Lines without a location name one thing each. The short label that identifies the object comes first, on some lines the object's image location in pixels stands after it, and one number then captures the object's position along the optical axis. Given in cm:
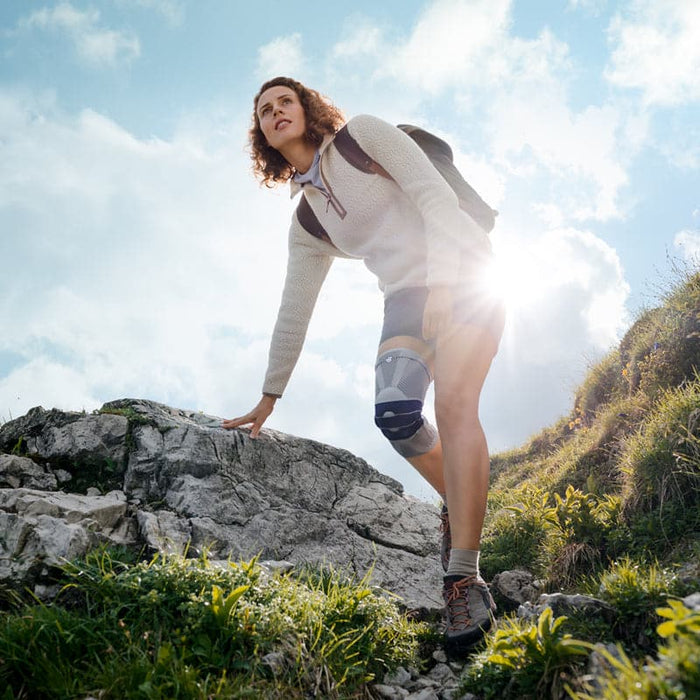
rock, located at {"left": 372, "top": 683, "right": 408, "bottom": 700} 271
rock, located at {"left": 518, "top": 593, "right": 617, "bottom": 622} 259
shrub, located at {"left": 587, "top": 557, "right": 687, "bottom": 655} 244
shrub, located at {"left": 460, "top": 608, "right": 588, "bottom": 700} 222
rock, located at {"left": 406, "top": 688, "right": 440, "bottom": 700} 269
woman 338
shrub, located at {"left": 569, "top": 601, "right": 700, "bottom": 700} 156
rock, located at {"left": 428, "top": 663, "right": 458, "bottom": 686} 294
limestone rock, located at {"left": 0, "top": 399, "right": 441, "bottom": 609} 377
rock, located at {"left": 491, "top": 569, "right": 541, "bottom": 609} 383
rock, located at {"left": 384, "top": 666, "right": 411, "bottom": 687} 287
